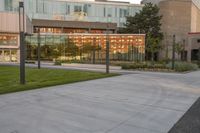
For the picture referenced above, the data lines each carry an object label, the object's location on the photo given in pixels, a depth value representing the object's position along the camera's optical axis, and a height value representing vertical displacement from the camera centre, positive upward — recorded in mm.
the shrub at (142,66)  22134 -857
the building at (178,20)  46291 +9510
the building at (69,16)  38693 +10091
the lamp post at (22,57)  10612 +52
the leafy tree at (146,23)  42358 +7899
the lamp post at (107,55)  16790 +300
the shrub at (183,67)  21099 -890
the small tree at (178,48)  37653 +2211
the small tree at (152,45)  31406 +2243
